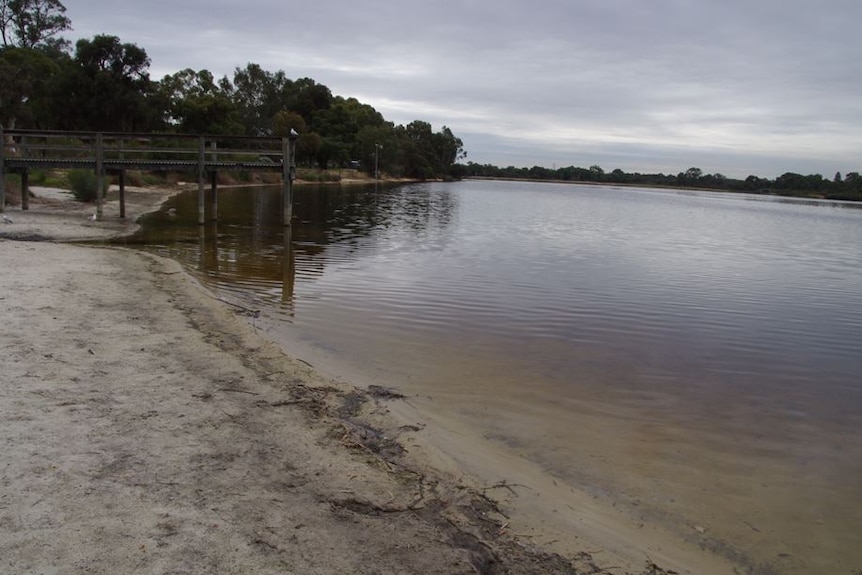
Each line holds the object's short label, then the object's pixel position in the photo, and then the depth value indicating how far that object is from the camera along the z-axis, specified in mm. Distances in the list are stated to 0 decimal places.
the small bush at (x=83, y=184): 27092
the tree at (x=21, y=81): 43094
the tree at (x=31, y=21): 67438
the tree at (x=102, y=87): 53438
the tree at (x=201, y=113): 67938
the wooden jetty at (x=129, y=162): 21578
